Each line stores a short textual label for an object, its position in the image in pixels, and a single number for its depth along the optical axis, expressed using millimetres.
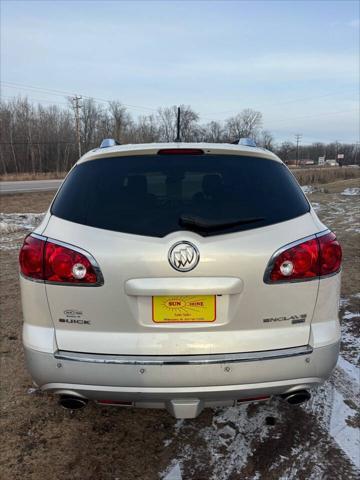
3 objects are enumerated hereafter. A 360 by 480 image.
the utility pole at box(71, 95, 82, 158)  57625
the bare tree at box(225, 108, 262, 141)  98062
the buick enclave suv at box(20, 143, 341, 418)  2186
